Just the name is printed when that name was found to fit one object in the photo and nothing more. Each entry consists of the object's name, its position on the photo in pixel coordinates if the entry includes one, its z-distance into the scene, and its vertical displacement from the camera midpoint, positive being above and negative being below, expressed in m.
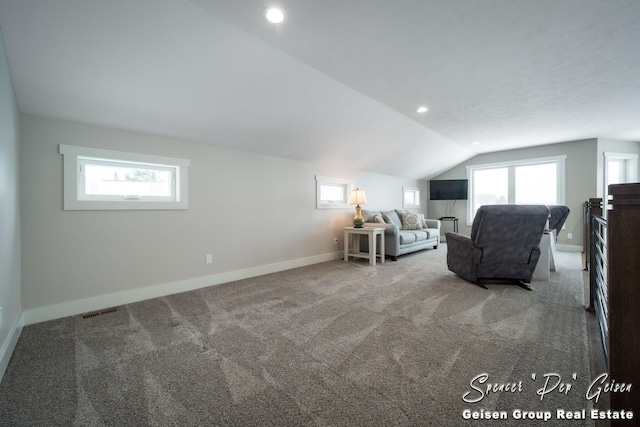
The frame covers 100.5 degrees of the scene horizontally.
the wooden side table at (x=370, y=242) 4.71 -0.64
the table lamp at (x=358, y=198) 5.16 +0.19
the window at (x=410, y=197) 7.53 +0.31
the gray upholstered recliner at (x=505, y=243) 3.15 -0.43
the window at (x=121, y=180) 2.62 +0.31
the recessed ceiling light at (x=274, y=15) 1.96 +1.46
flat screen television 7.36 +0.53
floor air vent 2.55 -1.03
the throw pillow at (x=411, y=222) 6.03 -0.33
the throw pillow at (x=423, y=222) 6.31 -0.34
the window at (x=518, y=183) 6.27 +0.64
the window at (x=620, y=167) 5.94 +0.92
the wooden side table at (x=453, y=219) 7.47 -0.33
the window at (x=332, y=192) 5.03 +0.33
